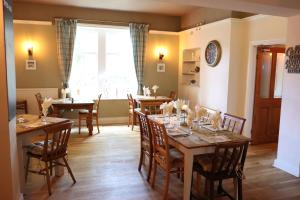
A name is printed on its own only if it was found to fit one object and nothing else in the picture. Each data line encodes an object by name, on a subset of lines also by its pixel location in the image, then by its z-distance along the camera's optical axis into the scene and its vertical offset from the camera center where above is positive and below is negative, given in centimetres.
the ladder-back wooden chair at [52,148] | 299 -94
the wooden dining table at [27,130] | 298 -69
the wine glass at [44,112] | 360 -57
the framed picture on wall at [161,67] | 725 +21
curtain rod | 639 +133
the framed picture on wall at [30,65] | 618 +16
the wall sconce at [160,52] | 715 +63
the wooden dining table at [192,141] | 268 -73
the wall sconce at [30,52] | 608 +47
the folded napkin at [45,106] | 359 -48
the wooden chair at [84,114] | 579 -94
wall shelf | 678 +23
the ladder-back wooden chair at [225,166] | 256 -96
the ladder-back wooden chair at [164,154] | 292 -96
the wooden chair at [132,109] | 619 -89
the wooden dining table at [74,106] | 544 -72
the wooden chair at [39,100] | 542 -60
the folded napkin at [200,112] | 347 -50
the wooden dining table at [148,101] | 606 -64
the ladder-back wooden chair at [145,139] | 338 -90
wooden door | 504 -33
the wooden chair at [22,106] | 609 -82
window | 671 +26
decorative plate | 541 +50
